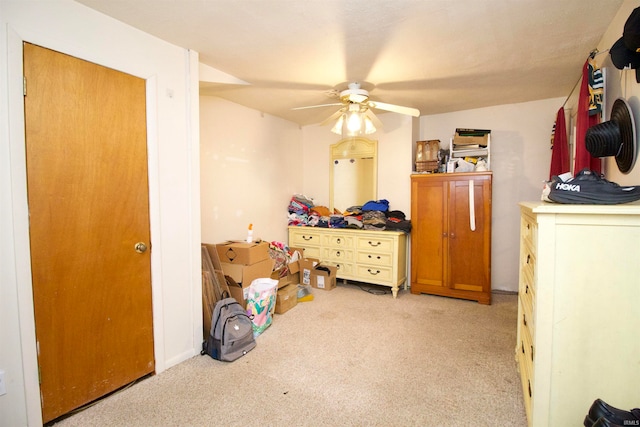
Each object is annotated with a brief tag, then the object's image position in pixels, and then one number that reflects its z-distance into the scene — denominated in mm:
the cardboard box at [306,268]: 4203
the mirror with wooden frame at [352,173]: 4387
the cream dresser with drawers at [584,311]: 1232
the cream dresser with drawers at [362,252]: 3838
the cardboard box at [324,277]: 4090
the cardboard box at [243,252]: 2959
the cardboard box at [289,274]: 3570
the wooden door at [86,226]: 1665
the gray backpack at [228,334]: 2352
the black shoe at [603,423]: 1069
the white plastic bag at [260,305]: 2748
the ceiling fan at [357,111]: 2885
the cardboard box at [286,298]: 3281
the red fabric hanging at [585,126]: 2227
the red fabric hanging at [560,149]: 3012
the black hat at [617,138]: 1640
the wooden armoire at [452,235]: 3562
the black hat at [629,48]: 1305
